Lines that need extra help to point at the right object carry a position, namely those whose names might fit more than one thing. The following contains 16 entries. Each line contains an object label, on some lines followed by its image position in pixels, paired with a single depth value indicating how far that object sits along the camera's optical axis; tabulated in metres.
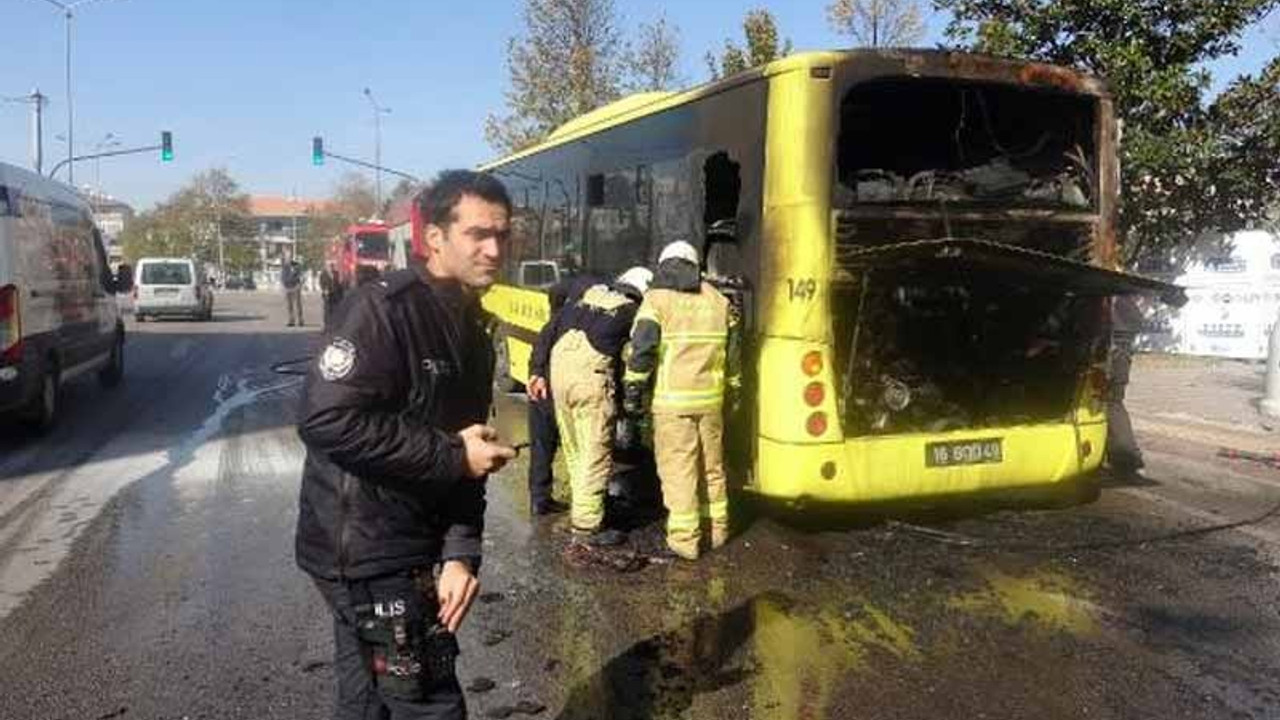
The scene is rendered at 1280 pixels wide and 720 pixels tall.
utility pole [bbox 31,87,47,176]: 35.12
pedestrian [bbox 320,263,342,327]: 25.67
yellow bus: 6.28
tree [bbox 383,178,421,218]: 55.00
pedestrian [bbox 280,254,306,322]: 27.52
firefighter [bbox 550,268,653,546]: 6.52
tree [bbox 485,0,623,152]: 26.00
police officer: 2.62
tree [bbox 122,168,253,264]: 80.81
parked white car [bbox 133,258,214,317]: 30.02
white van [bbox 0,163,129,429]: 9.59
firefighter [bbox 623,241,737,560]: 6.19
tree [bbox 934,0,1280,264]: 13.86
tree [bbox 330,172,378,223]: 80.19
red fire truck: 33.76
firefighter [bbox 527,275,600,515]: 7.30
